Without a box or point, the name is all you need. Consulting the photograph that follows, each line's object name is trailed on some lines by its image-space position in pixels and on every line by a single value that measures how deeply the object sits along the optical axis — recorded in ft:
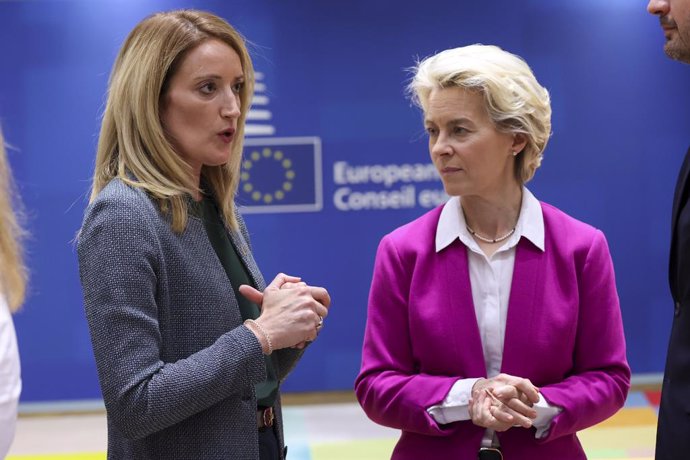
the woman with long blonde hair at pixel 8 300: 12.47
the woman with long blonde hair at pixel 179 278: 13.44
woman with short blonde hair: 16.53
